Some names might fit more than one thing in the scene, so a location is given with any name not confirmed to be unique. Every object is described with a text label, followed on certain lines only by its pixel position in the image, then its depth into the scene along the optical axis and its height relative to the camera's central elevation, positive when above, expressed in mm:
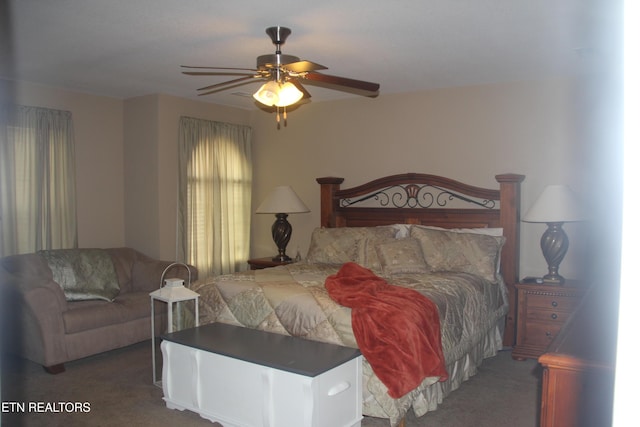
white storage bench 2678 -1103
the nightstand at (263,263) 5633 -865
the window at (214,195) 5660 -104
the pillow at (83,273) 4457 -813
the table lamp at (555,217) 4098 -228
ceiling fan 3152 +731
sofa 3932 -1023
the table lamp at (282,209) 5527 -247
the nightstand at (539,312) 4145 -1042
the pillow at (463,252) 4254 -555
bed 3154 -719
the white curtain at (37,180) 4676 +44
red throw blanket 2873 -874
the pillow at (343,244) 4734 -546
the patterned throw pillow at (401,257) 4344 -606
